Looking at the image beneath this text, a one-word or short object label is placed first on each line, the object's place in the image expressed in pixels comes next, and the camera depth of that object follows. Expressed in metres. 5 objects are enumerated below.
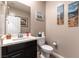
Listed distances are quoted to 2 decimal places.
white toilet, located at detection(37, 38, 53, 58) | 1.40
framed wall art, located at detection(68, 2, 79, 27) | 1.24
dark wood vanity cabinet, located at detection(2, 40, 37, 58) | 0.86
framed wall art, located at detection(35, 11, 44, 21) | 1.73
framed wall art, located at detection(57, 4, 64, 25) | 1.54
